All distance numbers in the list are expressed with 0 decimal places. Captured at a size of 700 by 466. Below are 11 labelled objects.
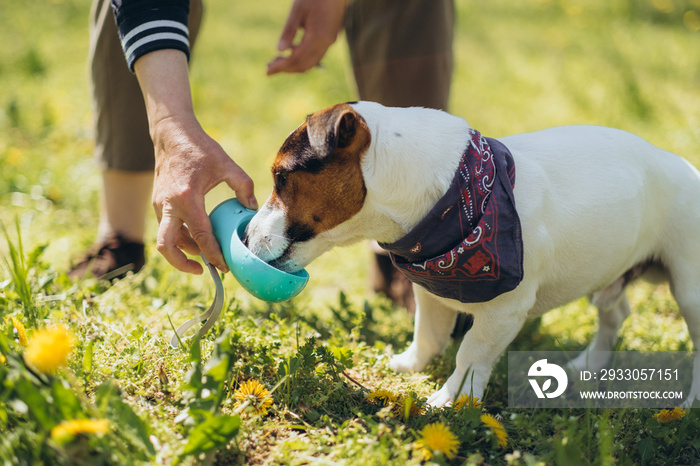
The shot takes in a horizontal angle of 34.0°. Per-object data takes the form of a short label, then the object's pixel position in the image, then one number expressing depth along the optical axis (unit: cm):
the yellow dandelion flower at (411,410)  116
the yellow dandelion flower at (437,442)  107
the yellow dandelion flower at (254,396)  114
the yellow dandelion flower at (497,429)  111
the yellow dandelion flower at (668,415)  120
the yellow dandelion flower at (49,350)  98
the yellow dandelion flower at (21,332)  115
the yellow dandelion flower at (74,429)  98
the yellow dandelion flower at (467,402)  116
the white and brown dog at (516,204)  116
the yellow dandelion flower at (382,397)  118
